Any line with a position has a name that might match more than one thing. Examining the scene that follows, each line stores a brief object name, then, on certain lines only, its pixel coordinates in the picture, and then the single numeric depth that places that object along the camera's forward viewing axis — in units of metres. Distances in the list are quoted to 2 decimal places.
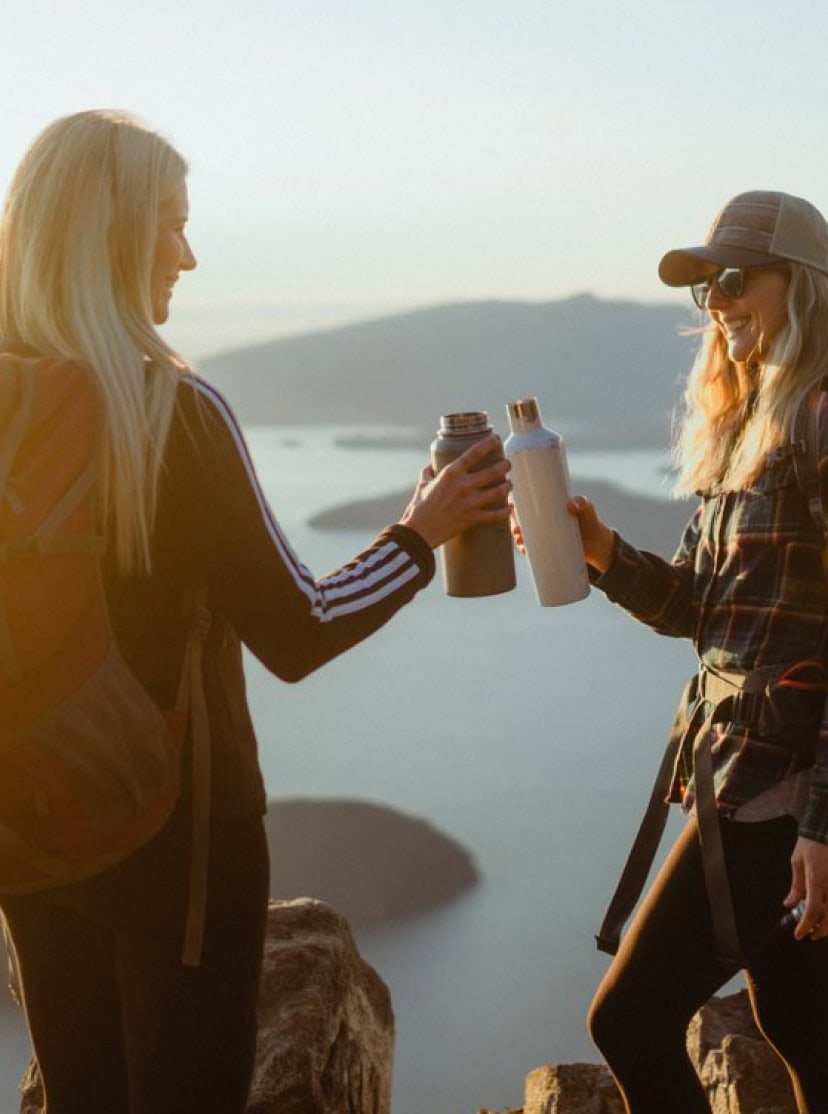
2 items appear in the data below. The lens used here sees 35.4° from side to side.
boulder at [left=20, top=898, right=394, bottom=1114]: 2.94
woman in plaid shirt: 2.19
